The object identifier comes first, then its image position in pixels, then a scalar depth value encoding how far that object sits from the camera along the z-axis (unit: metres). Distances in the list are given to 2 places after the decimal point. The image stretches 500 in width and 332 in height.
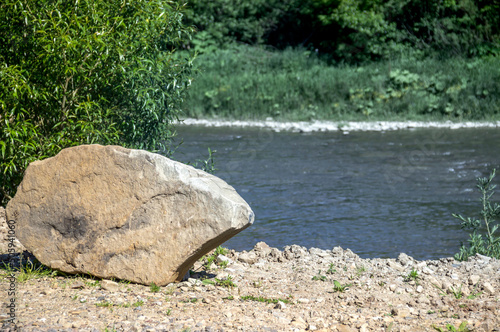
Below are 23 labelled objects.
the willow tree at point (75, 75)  5.29
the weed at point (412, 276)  4.95
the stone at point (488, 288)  4.60
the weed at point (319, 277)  4.93
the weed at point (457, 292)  4.53
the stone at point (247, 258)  5.41
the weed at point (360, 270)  5.09
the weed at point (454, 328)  3.82
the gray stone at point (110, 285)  4.39
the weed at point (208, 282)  4.68
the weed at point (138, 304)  4.08
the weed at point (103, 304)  4.03
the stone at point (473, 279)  4.80
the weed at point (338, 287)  4.66
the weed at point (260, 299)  4.32
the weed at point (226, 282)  4.67
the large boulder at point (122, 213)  4.35
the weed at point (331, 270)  5.11
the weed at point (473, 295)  4.50
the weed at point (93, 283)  4.49
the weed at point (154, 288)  4.41
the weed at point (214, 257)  5.18
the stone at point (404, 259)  5.54
